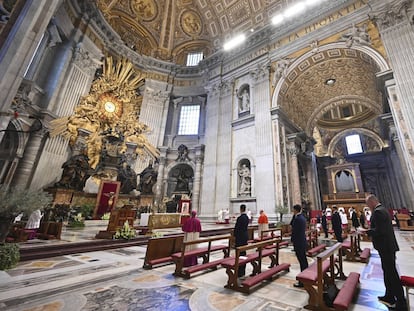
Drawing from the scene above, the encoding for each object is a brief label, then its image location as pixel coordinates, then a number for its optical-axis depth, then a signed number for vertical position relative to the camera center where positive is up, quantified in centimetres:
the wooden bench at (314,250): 401 -54
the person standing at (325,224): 754 +2
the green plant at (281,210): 950 +54
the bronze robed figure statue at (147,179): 1270 +214
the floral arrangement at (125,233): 521 -53
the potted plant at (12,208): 282 -4
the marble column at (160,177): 1418 +269
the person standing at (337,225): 574 +1
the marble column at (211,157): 1244 +394
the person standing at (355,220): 758 +22
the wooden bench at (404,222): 939 +34
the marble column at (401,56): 740 +687
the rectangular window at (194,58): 1922 +1476
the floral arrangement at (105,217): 974 -28
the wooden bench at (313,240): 533 -43
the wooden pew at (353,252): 399 -51
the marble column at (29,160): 866 +200
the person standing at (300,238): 290 -22
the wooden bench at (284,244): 572 -60
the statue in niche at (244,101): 1381 +808
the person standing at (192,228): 369 -21
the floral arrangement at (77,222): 754 -48
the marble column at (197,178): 1370 +268
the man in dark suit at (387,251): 199 -24
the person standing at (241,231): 353 -20
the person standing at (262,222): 680 -4
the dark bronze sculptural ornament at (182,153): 1530 +464
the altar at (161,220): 750 -22
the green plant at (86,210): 968 -2
